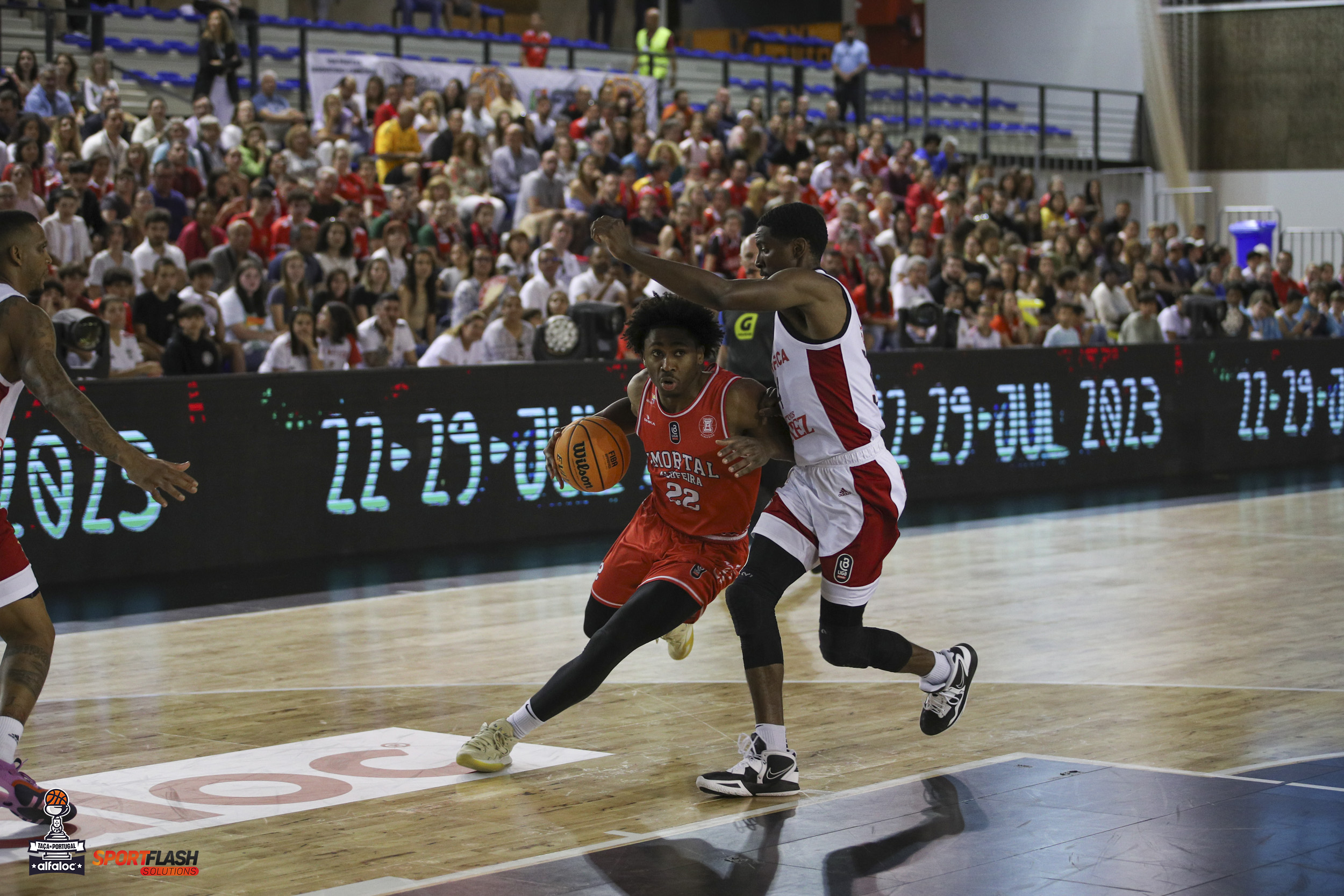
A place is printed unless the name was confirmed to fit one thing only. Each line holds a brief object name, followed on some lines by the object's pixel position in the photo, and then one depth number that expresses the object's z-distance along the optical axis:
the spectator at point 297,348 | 11.95
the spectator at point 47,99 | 15.12
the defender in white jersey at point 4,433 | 4.84
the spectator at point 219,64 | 16.91
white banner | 18.45
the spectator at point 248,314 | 12.71
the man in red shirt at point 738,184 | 18.19
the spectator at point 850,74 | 23.70
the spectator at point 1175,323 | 18.19
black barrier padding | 10.30
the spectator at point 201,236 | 13.77
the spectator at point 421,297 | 13.78
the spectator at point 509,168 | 17.25
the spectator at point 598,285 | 14.08
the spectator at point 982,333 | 15.48
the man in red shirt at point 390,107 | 17.55
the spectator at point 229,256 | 13.59
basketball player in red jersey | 5.68
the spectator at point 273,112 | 17.25
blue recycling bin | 26.61
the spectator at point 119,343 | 11.23
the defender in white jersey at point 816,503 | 5.53
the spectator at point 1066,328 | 15.97
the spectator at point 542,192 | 16.53
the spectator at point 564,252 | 14.75
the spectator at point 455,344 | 12.75
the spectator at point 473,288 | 13.90
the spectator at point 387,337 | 12.65
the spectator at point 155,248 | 13.05
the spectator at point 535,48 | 20.70
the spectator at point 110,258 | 12.74
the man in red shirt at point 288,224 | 14.14
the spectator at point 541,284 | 14.03
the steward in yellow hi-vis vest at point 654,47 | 22.16
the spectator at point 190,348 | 11.30
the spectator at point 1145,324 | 17.12
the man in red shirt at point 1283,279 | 21.75
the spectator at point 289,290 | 12.90
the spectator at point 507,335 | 12.88
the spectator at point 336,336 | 12.16
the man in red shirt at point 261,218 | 14.23
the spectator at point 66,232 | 12.83
